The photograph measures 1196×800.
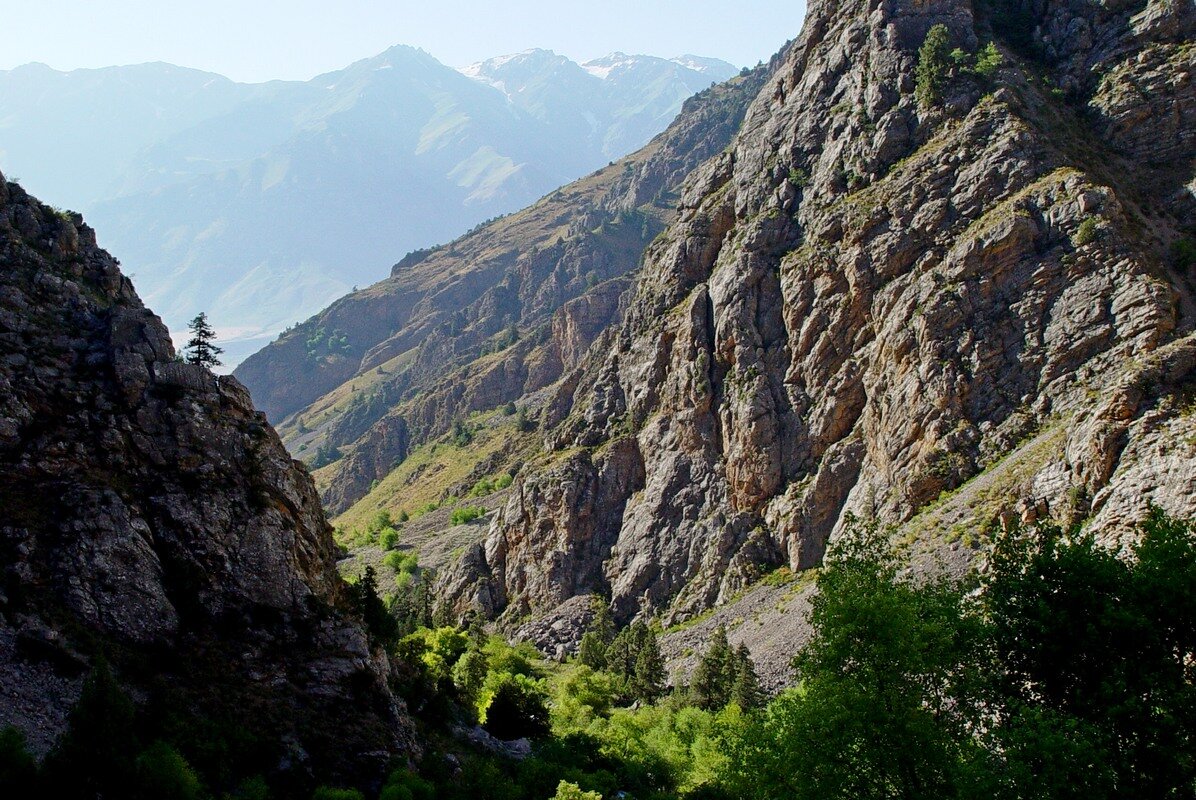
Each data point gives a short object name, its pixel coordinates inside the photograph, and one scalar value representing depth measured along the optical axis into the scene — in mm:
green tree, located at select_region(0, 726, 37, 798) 29953
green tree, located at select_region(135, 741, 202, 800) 32812
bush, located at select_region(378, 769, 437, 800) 39562
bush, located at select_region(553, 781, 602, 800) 40938
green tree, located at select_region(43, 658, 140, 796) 31312
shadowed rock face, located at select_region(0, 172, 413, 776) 40906
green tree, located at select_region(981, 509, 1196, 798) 27344
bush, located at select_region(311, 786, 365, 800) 38531
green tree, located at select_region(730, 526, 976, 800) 31234
